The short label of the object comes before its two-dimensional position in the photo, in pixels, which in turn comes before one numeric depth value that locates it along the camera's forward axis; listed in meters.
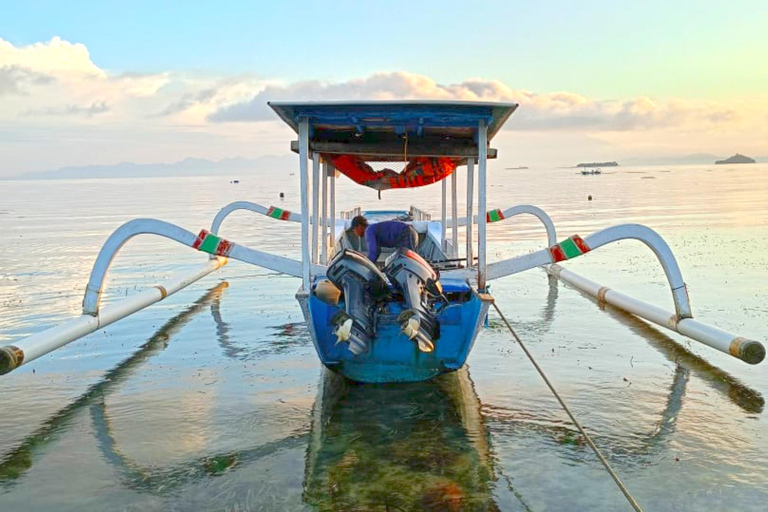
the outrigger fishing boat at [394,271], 7.53
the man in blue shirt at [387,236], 8.77
